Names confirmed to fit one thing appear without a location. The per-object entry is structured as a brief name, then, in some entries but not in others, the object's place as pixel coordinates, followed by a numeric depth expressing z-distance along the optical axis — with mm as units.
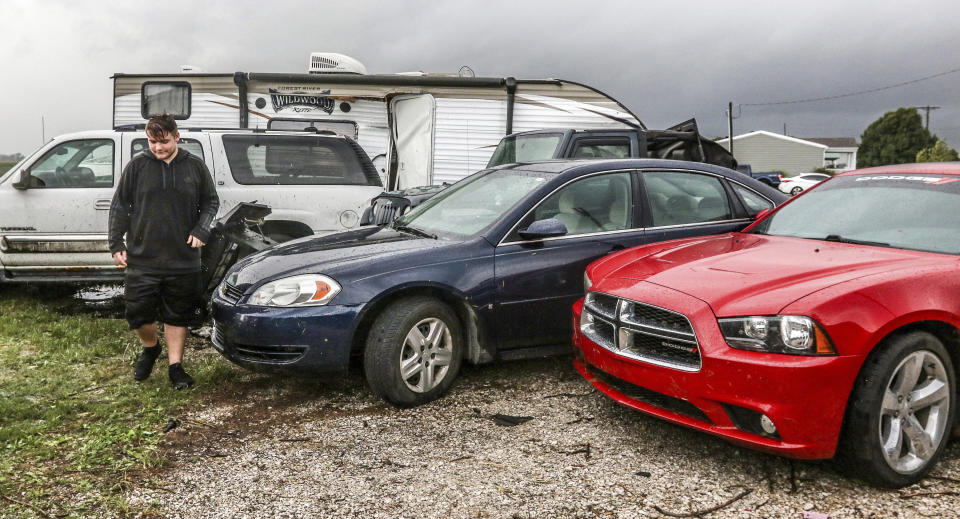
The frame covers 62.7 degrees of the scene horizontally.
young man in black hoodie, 4941
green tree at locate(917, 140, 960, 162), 55250
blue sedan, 4418
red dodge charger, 3232
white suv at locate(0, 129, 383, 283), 7414
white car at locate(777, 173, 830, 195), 37875
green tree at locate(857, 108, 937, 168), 64750
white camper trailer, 10328
